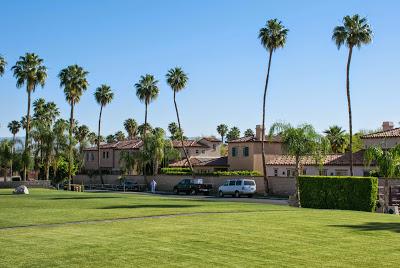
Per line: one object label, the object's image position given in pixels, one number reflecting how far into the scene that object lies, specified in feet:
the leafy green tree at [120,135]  487.20
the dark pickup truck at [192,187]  202.39
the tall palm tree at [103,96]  329.93
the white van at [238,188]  180.45
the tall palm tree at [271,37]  214.69
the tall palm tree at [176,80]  271.49
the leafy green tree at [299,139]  129.70
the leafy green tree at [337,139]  282.56
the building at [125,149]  326.85
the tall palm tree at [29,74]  260.42
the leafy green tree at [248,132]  554.46
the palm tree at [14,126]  439.22
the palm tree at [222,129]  519.19
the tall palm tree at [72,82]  273.13
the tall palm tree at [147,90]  299.38
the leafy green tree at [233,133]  501.97
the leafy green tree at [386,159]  111.14
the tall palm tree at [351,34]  201.57
